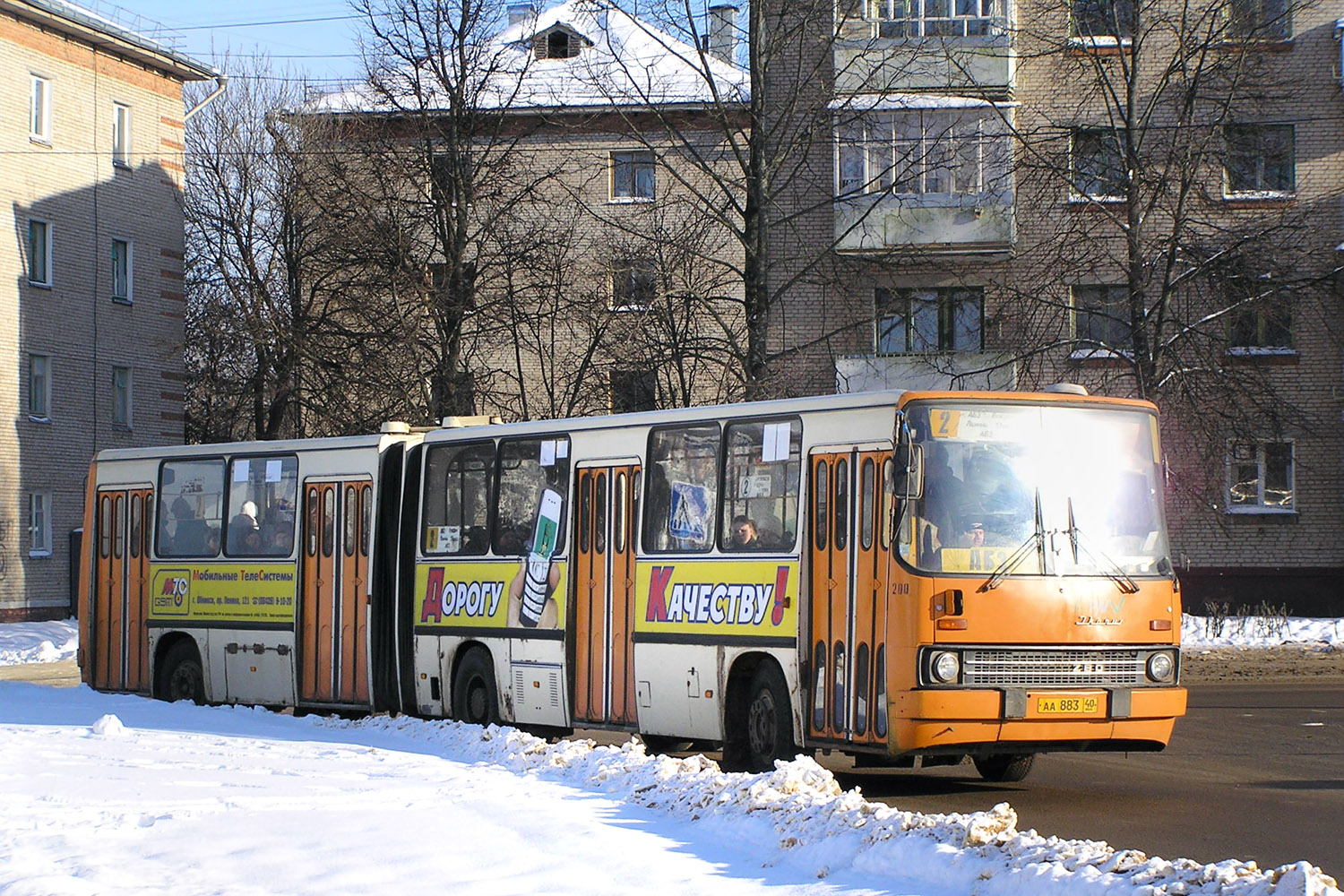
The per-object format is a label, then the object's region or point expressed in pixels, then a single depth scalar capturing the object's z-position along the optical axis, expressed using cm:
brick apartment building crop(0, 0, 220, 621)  3997
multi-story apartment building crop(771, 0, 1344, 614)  2991
